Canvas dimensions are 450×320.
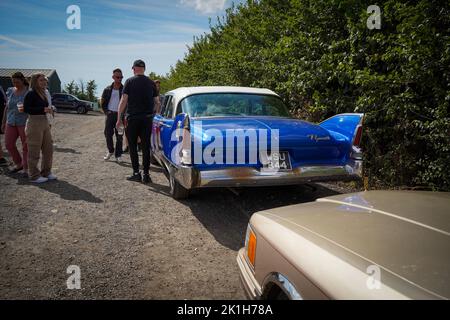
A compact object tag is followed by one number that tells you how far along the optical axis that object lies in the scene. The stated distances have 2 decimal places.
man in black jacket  7.05
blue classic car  3.46
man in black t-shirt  5.06
